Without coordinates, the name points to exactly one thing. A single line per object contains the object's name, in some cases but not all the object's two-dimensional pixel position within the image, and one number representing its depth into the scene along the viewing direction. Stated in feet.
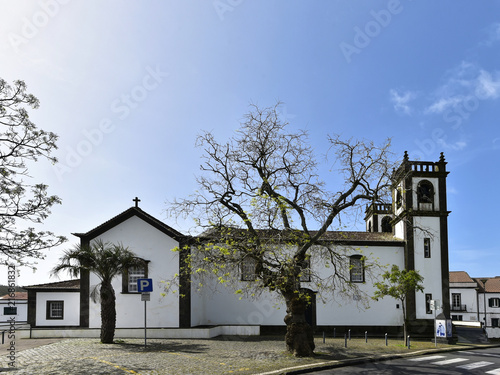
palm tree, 66.49
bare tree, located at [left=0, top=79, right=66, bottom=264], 43.37
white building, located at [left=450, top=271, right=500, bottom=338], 182.29
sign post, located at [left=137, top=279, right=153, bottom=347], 61.21
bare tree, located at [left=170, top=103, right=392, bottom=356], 54.60
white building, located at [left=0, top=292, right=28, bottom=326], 155.35
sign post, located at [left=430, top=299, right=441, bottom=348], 79.03
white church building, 81.66
